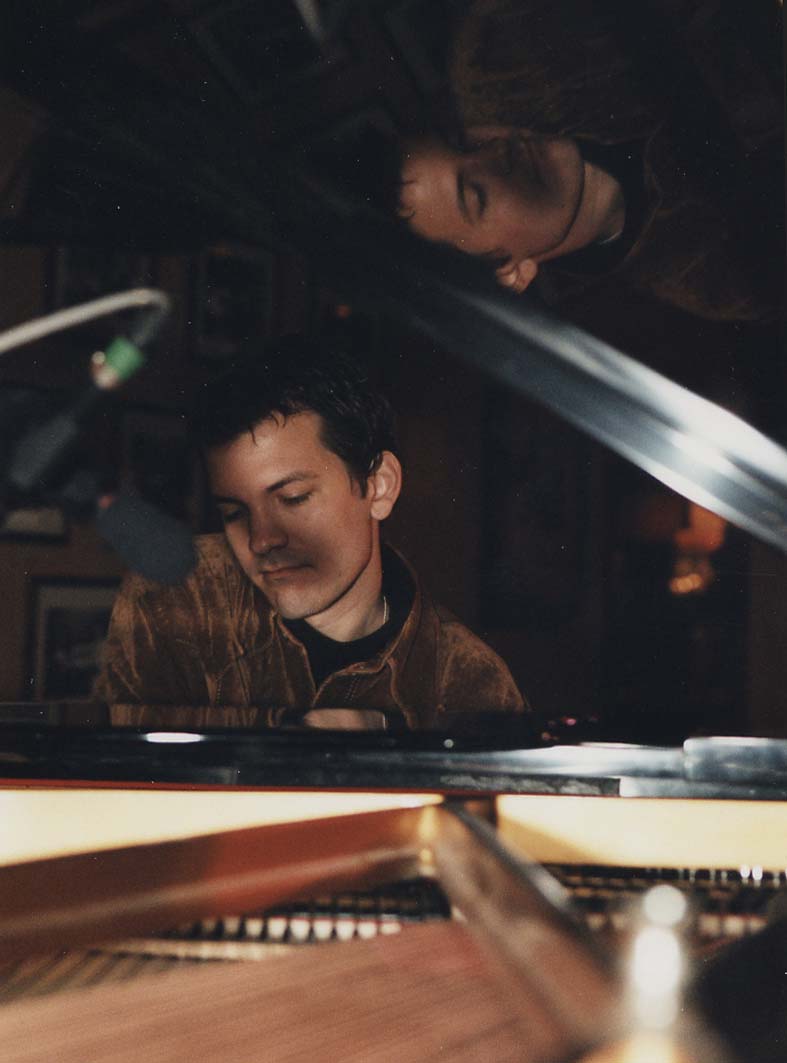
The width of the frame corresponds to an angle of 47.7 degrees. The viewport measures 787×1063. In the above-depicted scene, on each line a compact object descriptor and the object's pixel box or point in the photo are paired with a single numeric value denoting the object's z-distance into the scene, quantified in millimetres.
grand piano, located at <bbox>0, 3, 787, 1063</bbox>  631
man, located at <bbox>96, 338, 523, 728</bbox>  1240
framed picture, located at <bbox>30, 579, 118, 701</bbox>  1247
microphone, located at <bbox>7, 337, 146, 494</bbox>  1243
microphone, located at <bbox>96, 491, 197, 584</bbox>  1251
